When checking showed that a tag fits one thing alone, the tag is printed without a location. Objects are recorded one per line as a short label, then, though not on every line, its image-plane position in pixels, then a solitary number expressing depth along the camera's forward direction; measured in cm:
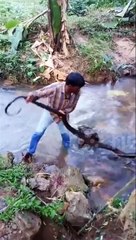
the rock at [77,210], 250
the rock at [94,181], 296
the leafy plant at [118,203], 245
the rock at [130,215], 156
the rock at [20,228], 241
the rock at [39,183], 274
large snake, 206
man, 252
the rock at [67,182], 274
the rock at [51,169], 301
